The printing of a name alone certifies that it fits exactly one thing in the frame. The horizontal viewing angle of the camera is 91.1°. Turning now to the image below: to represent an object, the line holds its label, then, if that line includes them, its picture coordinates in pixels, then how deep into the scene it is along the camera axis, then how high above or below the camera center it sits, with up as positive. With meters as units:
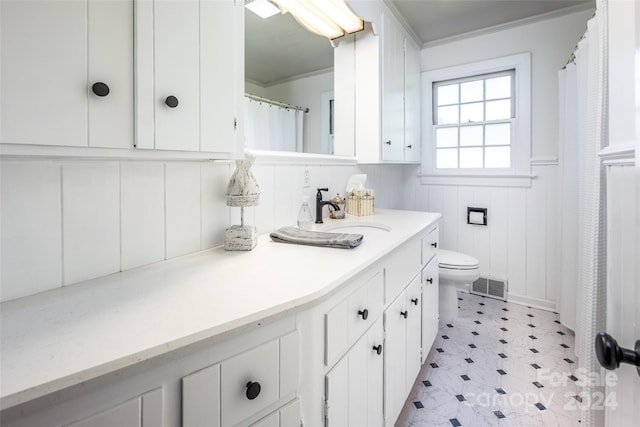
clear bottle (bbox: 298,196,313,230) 1.58 -0.04
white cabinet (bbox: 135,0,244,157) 0.75 +0.37
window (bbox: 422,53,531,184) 2.78 +0.86
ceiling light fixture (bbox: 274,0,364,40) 1.74 +1.19
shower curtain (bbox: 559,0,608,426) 1.04 +0.12
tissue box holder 2.11 +0.05
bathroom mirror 1.49 +0.69
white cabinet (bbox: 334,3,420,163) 2.21 +0.86
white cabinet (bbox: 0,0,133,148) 0.55 +0.27
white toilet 2.32 -0.49
